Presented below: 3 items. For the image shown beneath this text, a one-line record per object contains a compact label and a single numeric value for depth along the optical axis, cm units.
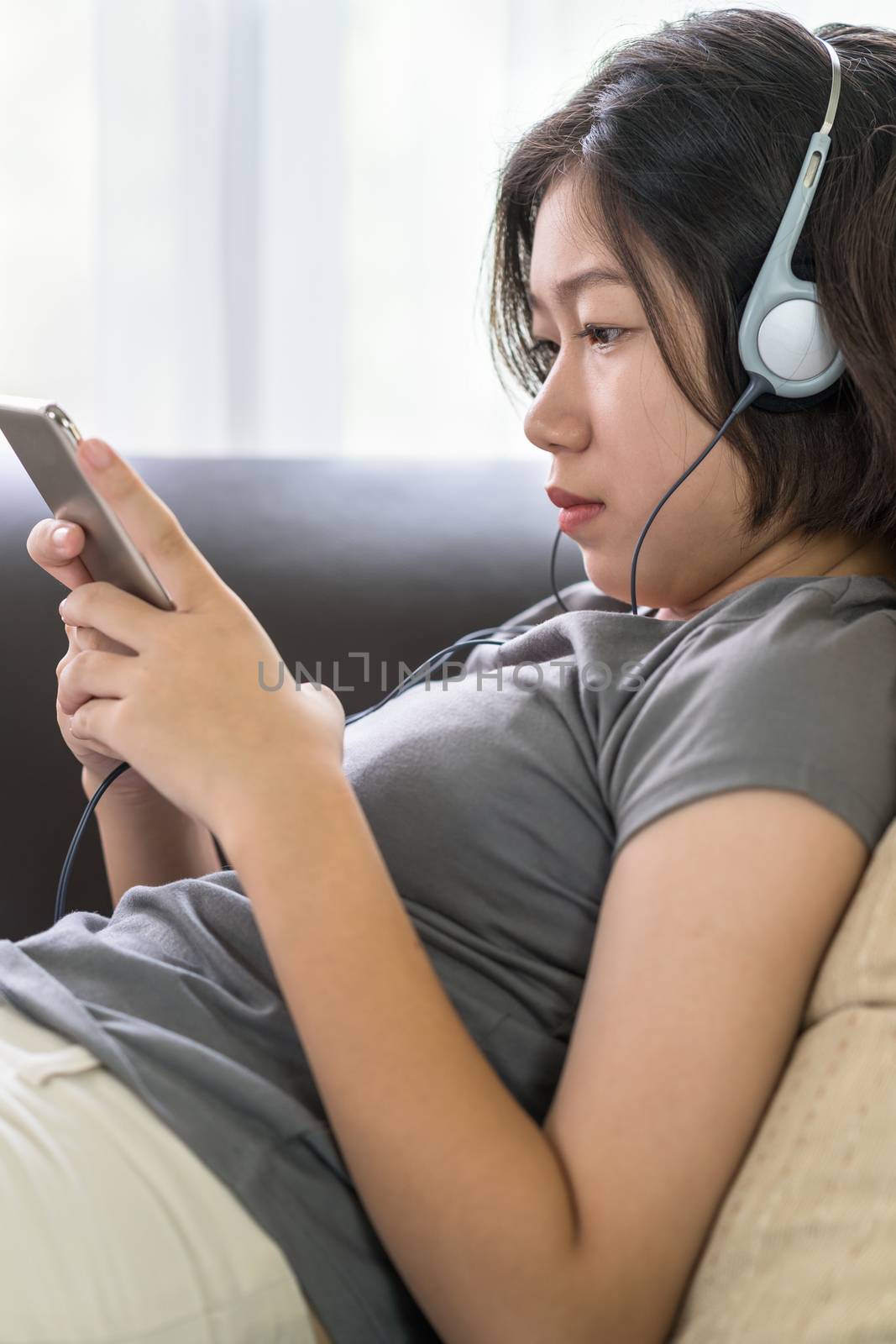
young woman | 166
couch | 201
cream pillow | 164
